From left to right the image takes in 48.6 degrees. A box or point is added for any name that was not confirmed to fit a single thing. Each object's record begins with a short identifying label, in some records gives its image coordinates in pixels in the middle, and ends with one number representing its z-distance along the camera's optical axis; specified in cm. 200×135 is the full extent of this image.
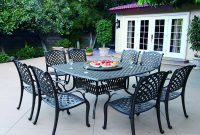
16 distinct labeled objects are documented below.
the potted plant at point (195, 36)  784
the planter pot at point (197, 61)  809
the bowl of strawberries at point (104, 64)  413
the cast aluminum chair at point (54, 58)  550
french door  934
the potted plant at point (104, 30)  1168
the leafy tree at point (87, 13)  1231
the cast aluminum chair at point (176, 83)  336
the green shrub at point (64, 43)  1227
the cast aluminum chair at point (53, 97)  304
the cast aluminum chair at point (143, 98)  290
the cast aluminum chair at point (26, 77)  361
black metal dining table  361
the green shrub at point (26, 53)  1064
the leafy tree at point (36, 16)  976
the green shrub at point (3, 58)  935
